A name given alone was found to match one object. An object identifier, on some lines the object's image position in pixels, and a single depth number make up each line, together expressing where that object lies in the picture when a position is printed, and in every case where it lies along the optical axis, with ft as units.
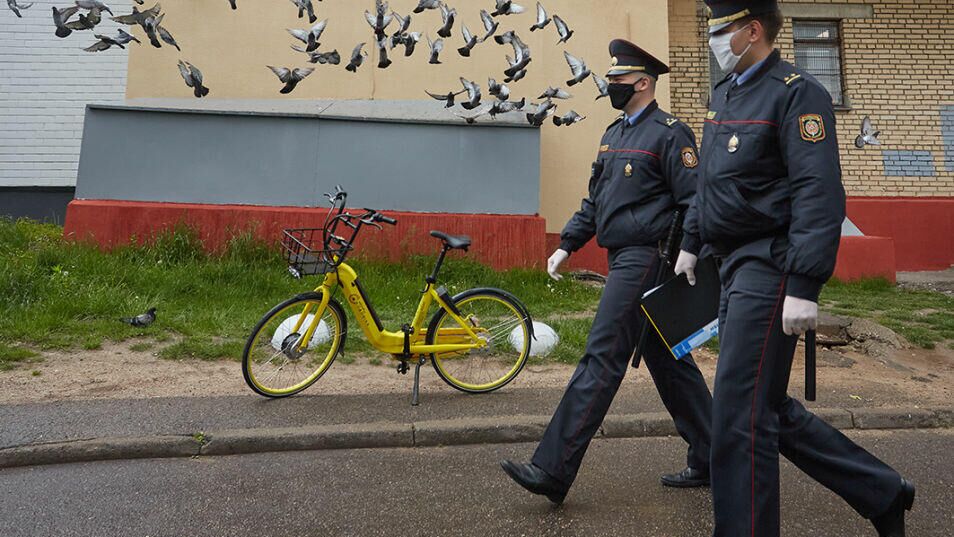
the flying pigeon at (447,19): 30.19
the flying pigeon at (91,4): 25.22
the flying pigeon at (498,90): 30.14
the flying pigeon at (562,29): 31.09
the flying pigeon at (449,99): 28.73
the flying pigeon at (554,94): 30.68
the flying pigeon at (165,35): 26.28
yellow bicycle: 14.21
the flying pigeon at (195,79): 28.07
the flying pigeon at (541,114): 29.68
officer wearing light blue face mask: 6.26
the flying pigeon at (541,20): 31.29
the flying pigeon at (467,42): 29.76
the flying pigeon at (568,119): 32.26
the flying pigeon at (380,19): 28.12
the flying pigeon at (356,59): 29.91
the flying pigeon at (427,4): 28.52
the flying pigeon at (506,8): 29.30
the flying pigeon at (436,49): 29.90
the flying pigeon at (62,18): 25.95
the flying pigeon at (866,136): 36.22
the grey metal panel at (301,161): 29.27
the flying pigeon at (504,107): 29.94
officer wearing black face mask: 8.87
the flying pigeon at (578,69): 30.19
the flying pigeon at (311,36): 29.71
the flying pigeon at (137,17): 26.03
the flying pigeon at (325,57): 27.89
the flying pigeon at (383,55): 30.52
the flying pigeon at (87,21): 25.64
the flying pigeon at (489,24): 29.75
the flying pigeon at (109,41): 25.23
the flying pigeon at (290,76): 27.91
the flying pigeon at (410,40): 28.40
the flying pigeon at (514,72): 29.91
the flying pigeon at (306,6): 27.80
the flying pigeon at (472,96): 29.48
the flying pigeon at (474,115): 29.88
